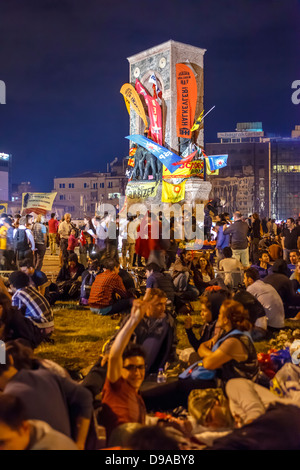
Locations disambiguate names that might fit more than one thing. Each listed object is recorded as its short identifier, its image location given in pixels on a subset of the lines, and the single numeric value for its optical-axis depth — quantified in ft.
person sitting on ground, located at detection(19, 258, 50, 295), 25.32
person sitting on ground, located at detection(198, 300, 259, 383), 14.83
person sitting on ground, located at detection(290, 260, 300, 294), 30.47
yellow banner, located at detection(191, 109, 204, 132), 84.12
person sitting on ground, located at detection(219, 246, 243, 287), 33.73
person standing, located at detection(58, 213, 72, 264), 48.20
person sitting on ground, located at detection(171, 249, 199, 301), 32.25
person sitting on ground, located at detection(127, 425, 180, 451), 9.73
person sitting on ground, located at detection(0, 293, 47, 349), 17.72
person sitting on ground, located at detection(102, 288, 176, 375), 17.87
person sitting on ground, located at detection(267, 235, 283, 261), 32.76
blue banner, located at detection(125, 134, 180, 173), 78.54
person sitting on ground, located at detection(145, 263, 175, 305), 25.20
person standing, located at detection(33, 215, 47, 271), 43.72
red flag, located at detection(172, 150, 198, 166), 72.43
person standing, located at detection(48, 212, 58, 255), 66.25
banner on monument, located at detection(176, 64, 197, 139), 85.27
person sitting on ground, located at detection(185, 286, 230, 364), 18.56
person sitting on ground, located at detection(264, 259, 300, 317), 27.78
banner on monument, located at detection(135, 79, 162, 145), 89.61
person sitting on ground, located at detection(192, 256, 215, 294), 35.50
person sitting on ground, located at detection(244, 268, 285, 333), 25.14
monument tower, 86.89
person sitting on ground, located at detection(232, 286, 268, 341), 21.47
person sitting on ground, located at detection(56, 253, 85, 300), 34.88
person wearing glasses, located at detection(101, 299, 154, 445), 12.50
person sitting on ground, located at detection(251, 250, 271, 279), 34.32
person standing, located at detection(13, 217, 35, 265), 39.11
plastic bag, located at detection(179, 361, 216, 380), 15.32
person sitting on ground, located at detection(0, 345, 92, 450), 9.91
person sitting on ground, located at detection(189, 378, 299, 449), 12.59
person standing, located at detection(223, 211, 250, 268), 40.01
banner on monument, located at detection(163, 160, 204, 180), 75.20
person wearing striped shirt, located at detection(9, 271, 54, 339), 20.44
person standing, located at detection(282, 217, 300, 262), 46.11
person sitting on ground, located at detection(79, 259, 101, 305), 31.07
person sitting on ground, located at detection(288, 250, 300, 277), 36.03
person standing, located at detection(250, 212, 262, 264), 53.67
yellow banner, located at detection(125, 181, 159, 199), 89.45
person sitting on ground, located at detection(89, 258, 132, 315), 27.25
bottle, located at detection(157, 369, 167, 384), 16.51
